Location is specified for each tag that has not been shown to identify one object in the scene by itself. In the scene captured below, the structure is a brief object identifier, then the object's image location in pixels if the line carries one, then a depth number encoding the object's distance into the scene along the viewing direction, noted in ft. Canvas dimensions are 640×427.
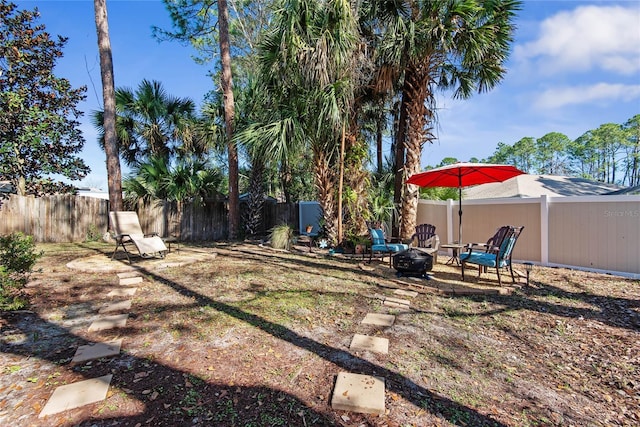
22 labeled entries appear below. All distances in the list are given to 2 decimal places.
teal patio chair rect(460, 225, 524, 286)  15.71
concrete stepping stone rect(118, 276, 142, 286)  14.74
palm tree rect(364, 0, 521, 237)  21.66
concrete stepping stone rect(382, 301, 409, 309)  12.68
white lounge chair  19.39
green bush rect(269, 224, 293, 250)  27.30
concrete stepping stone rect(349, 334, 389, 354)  8.89
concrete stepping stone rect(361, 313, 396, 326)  10.80
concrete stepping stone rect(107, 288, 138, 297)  13.20
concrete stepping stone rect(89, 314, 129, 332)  9.91
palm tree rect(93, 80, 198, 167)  32.68
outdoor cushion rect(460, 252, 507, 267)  15.98
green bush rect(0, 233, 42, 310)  10.23
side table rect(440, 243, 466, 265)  21.95
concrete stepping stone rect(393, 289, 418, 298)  14.24
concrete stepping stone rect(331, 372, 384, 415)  6.36
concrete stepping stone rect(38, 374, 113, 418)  6.17
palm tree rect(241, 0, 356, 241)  22.66
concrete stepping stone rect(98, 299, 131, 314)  11.45
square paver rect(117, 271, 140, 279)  15.92
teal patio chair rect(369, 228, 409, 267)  20.34
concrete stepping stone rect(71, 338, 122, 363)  8.06
